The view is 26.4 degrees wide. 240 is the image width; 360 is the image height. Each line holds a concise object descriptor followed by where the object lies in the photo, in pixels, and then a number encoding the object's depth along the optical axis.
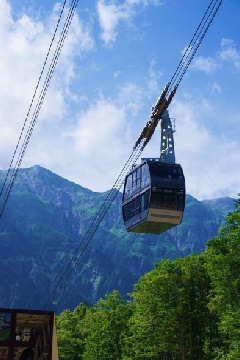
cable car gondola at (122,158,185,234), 26.61
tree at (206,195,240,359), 35.41
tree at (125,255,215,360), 44.91
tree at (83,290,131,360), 55.16
